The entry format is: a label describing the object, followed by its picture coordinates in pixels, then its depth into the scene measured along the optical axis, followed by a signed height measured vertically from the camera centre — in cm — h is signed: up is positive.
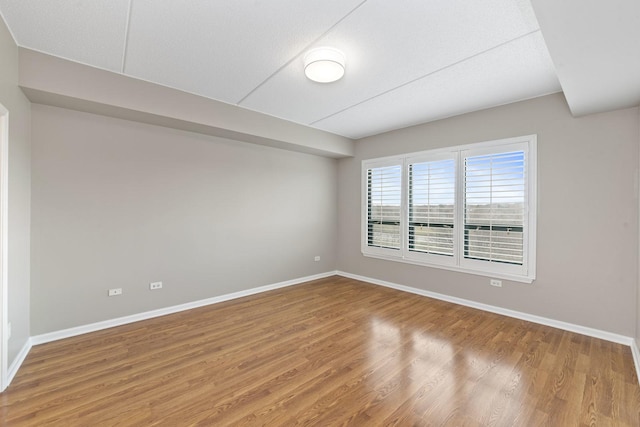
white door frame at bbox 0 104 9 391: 204 -25
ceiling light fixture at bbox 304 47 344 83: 242 +134
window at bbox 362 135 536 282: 348 +11
